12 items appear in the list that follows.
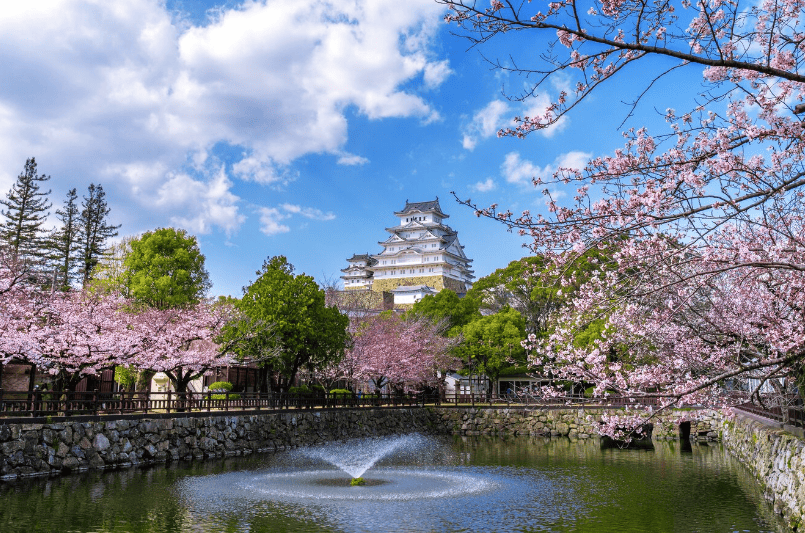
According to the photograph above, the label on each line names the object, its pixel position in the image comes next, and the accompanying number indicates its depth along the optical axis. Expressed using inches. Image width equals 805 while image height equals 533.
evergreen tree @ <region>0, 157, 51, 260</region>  1761.8
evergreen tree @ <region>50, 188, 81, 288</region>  1750.7
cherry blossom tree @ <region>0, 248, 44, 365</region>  730.2
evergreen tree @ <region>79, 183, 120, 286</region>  1777.8
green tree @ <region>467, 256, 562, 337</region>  1659.7
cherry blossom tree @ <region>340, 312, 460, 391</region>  1391.5
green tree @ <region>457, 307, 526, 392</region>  1512.1
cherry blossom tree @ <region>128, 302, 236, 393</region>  912.7
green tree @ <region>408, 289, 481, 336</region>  1781.5
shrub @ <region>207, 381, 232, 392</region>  1210.3
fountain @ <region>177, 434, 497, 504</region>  585.6
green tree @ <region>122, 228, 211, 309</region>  1131.3
